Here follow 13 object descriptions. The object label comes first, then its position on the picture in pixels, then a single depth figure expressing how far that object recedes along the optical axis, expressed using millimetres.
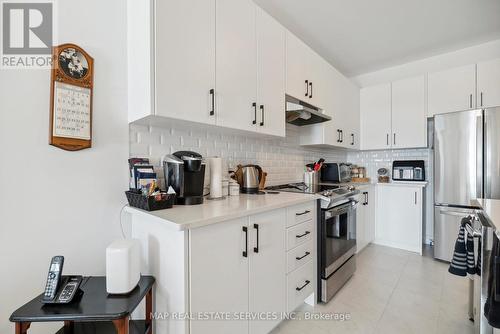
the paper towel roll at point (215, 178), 1587
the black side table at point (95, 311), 816
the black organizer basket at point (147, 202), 1132
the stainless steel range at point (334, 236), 1771
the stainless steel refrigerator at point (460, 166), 2271
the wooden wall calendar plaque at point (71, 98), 1122
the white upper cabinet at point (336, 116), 2607
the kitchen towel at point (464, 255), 1298
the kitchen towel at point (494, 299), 900
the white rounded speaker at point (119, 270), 955
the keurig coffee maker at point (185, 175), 1300
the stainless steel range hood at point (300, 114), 1996
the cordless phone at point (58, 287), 877
